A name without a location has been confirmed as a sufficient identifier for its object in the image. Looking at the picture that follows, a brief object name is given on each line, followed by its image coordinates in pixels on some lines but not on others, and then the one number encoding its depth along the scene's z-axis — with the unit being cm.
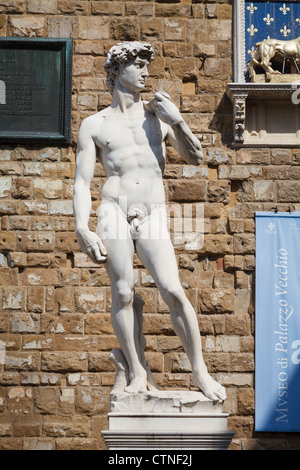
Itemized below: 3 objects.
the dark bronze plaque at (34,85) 1407
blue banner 1323
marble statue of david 945
